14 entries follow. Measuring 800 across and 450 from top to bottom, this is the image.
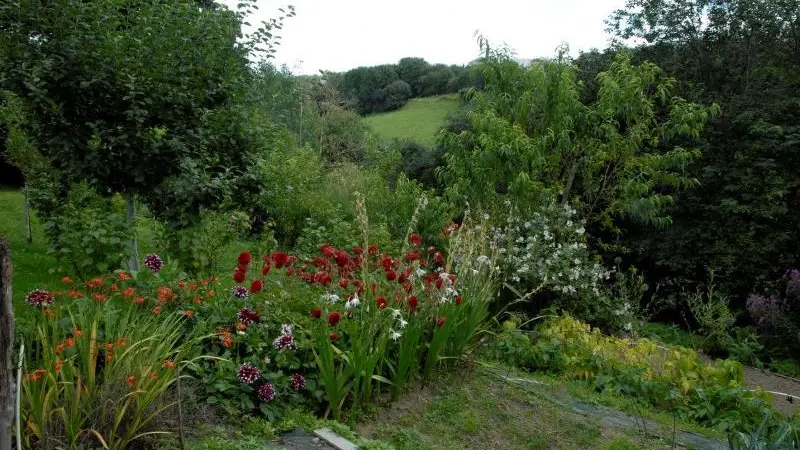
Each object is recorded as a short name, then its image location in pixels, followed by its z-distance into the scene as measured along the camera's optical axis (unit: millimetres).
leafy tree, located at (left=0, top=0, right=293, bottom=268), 4902
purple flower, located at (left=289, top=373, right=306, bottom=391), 3500
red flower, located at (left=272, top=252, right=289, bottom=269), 3719
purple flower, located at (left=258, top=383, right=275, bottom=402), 3303
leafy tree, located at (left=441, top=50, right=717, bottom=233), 8031
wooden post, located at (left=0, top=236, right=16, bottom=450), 1801
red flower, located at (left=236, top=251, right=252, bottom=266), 3514
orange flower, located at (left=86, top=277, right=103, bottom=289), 3262
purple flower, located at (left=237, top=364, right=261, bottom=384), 3293
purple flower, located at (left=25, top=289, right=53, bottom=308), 3014
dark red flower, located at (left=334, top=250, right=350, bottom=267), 4000
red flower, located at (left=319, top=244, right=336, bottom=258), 4109
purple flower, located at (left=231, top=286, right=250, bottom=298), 3689
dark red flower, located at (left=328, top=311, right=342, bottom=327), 3531
